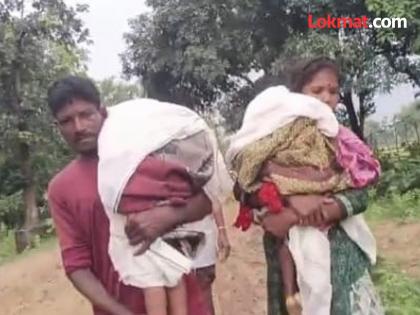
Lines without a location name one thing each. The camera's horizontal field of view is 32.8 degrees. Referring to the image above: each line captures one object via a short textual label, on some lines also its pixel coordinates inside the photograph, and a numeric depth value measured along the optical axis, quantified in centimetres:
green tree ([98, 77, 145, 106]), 2461
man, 178
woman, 192
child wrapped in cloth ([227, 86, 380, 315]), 193
